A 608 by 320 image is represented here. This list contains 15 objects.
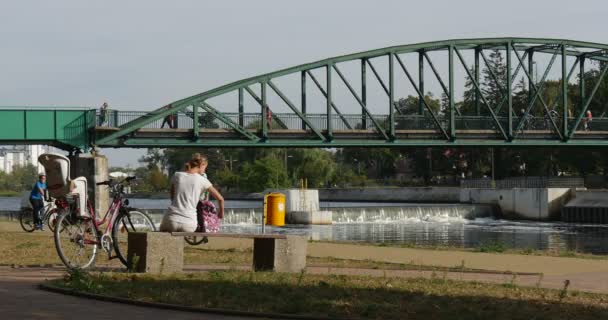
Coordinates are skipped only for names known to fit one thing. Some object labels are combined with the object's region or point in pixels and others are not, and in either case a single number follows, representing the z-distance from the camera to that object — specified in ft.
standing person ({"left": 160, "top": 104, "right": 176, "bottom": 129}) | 197.77
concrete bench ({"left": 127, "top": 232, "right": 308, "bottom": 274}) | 42.01
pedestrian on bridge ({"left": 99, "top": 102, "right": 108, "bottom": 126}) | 182.50
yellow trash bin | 77.30
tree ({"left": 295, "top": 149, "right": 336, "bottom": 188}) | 434.30
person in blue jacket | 92.38
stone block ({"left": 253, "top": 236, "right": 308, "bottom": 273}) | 45.01
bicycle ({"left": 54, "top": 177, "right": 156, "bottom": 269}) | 43.59
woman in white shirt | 43.45
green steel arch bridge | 175.11
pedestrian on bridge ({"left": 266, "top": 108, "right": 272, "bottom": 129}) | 198.13
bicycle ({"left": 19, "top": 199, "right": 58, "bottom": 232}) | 92.22
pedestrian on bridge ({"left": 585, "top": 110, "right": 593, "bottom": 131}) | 241.76
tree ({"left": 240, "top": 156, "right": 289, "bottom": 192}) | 401.90
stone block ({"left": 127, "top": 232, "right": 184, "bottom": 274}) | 41.93
